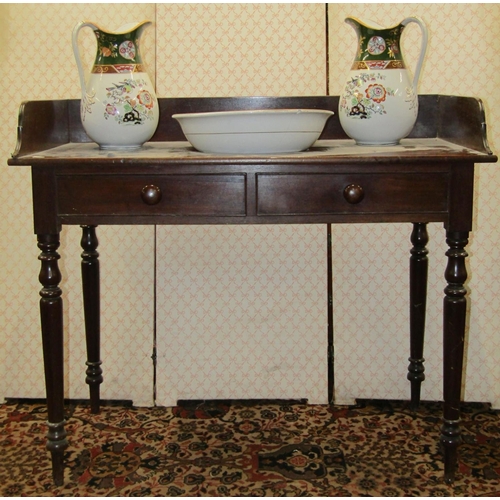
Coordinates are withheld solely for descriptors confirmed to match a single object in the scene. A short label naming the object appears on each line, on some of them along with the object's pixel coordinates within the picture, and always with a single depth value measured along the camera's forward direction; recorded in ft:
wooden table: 4.89
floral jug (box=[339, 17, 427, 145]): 5.38
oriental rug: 5.38
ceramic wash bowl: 4.87
